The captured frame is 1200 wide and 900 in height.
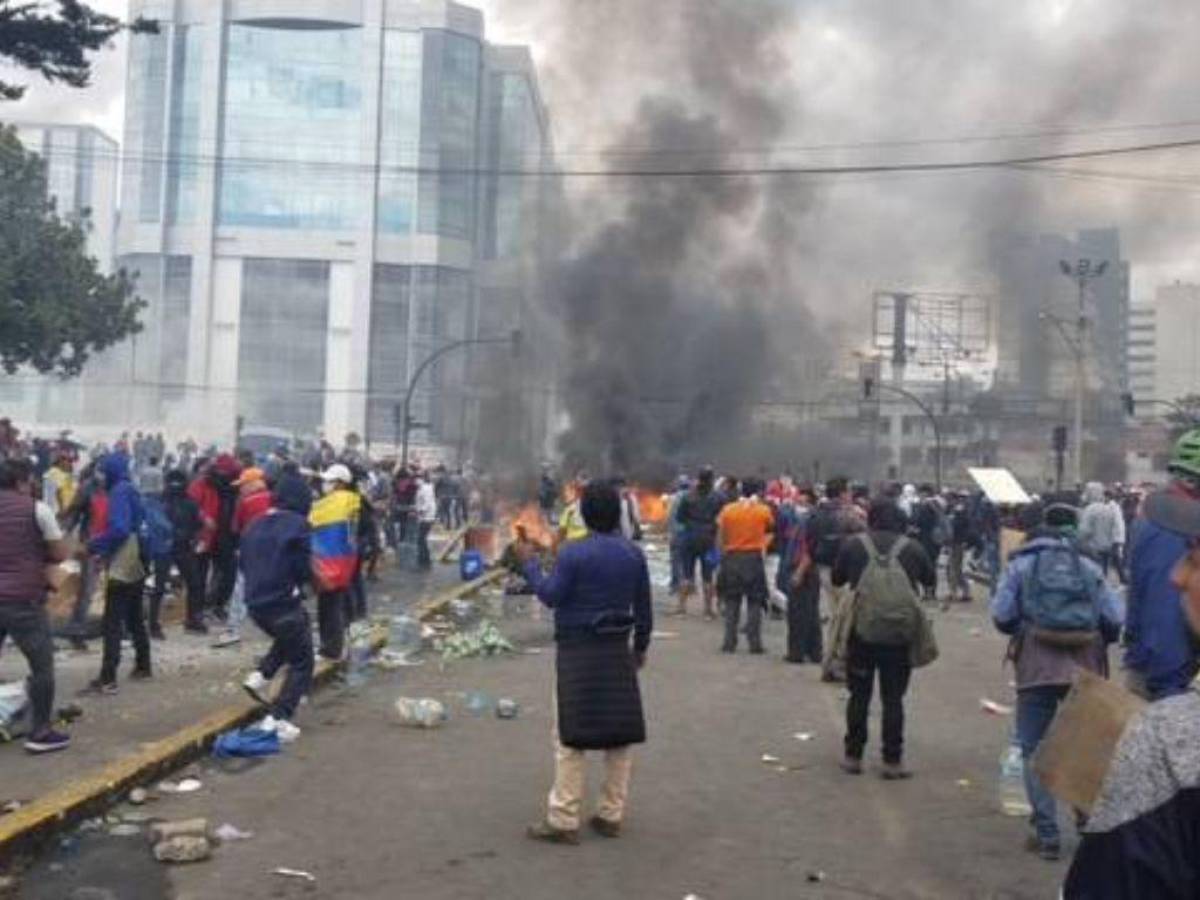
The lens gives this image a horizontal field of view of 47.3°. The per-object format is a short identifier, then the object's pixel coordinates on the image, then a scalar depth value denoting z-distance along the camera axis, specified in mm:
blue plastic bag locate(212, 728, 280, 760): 7172
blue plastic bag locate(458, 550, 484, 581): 17906
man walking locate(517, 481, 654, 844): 5648
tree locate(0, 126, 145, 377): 31297
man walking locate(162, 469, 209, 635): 11680
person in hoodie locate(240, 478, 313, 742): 7566
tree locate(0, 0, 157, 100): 16250
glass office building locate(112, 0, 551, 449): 72812
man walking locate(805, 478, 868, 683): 9688
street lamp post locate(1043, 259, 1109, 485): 30172
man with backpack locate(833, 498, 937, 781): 6949
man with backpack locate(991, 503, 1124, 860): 5742
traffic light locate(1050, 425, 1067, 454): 26755
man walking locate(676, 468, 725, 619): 14648
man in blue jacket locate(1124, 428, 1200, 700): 4867
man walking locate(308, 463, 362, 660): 9516
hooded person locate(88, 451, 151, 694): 8612
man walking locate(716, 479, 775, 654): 11945
